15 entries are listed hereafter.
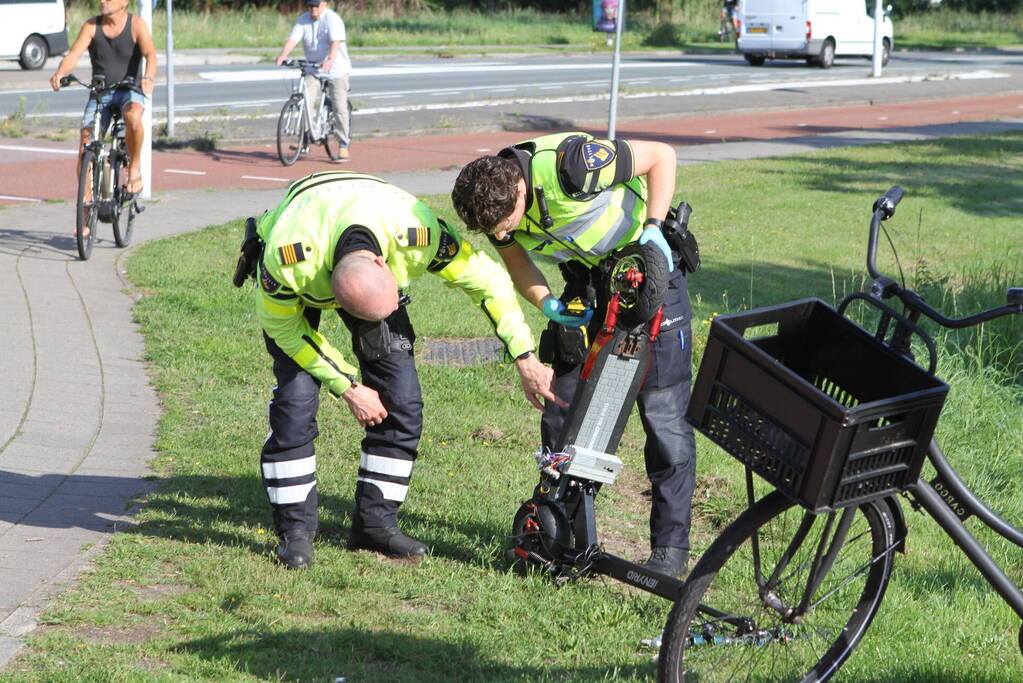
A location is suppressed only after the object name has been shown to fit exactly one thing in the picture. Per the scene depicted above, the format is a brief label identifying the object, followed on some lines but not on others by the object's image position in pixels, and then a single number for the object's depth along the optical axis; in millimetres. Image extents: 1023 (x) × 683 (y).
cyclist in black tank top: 19266
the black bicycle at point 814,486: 5891
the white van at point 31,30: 51125
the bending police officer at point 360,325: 8203
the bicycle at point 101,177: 18609
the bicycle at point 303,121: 29875
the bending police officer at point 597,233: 7891
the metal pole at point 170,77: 31266
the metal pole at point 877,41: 62344
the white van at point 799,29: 69187
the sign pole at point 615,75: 30922
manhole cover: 14866
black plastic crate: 5750
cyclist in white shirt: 29719
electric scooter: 7668
